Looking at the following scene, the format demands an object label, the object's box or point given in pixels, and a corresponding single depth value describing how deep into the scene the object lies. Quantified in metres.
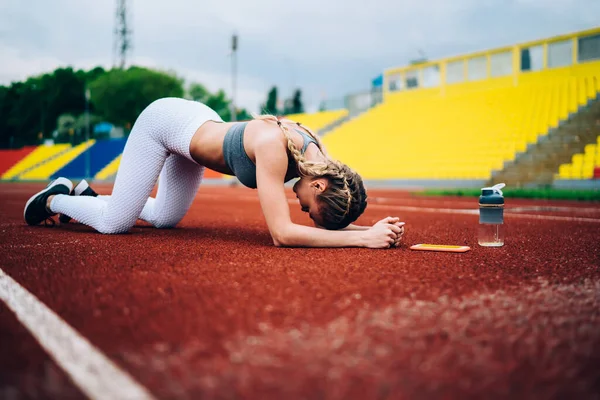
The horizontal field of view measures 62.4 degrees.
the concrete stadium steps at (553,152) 14.62
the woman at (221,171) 2.71
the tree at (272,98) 63.22
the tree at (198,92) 66.06
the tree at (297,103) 53.45
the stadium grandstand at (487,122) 15.03
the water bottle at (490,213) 3.08
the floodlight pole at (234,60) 22.69
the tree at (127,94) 47.19
